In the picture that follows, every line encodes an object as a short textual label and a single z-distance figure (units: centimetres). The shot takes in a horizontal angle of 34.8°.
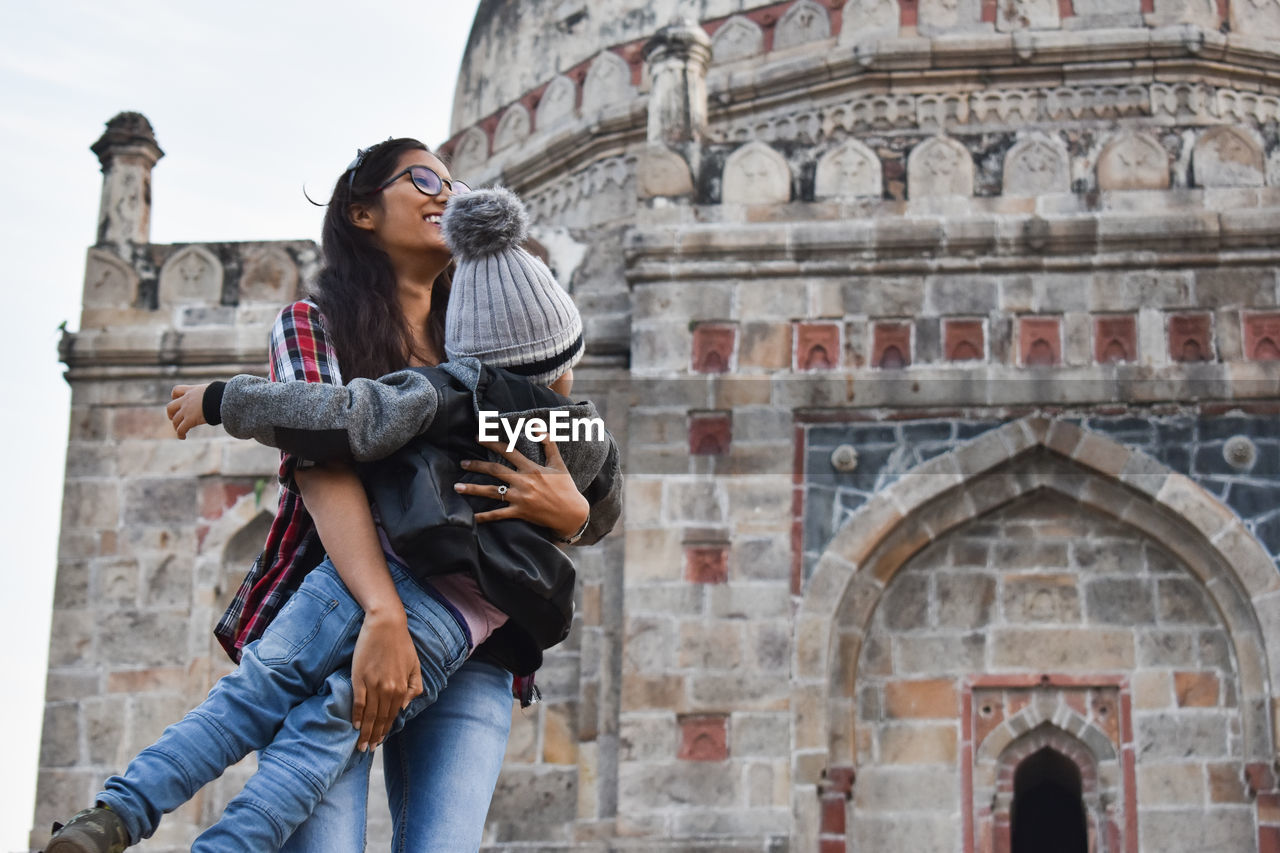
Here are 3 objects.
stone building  891
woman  338
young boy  326
